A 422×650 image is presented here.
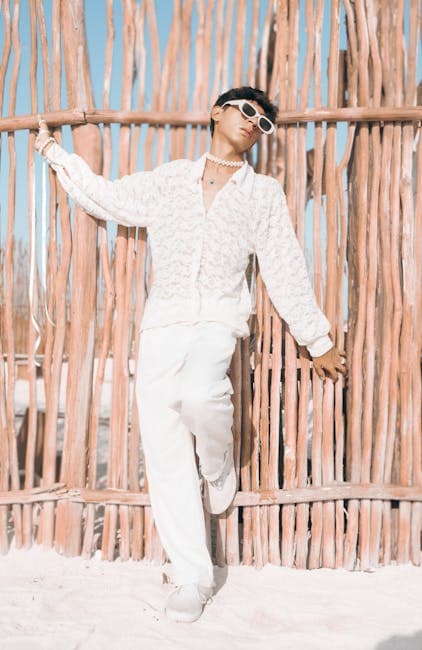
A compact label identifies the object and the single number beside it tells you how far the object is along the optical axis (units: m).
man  2.43
